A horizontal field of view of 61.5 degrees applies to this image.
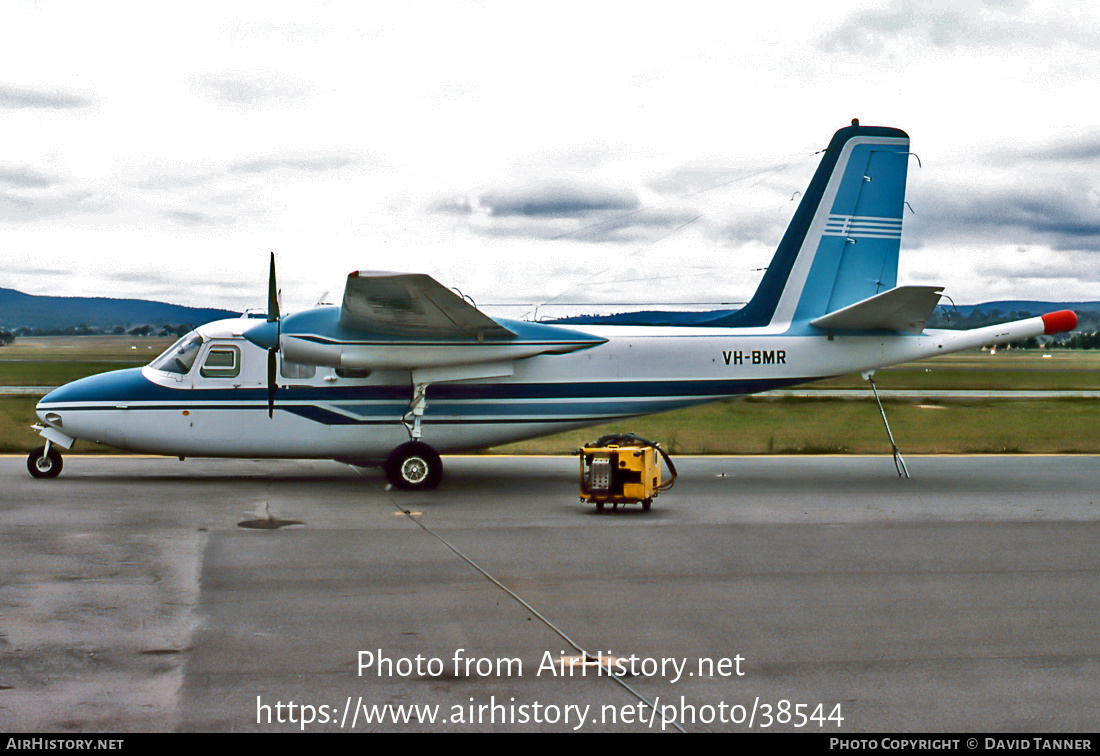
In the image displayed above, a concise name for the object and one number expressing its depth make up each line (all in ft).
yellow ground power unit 41.91
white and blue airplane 48.80
